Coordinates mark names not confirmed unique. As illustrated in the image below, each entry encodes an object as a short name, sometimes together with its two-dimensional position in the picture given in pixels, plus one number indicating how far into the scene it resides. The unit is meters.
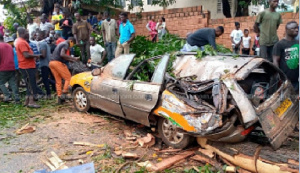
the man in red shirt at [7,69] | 7.36
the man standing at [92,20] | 12.98
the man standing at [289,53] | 4.81
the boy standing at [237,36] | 10.77
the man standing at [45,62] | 7.78
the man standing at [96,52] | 9.45
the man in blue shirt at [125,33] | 9.31
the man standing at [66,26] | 11.19
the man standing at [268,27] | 6.34
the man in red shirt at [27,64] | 6.86
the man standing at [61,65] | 7.30
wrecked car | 3.77
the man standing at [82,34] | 10.34
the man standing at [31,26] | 11.77
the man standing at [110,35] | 10.08
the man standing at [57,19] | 11.37
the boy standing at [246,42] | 10.72
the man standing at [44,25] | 11.68
